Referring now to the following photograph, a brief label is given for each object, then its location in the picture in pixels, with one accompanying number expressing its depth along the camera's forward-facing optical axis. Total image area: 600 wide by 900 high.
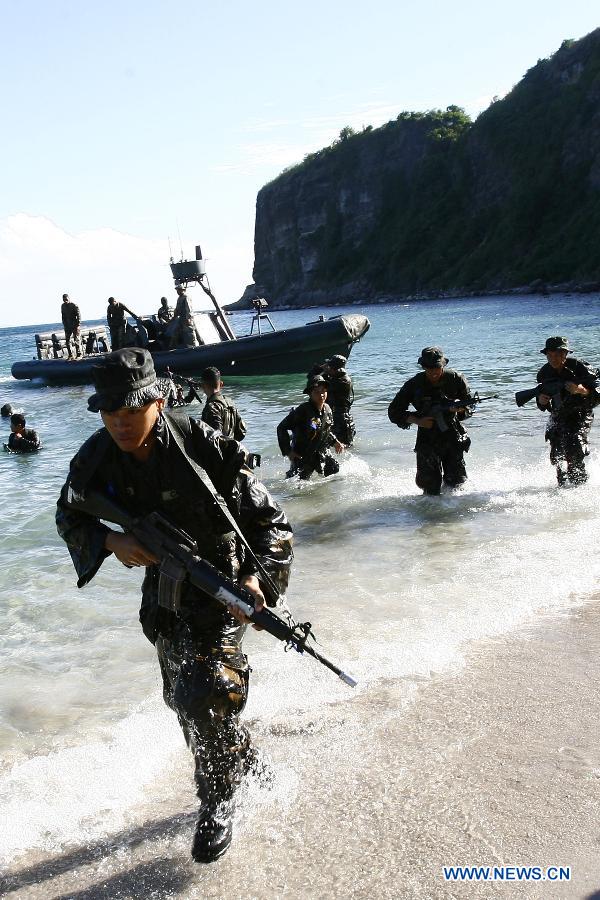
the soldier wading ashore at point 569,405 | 8.00
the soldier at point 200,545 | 3.04
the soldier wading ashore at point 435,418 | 8.00
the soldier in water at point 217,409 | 7.75
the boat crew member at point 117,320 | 22.03
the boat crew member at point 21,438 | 14.19
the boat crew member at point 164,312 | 22.89
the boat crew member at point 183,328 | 22.08
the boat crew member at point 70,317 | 24.98
